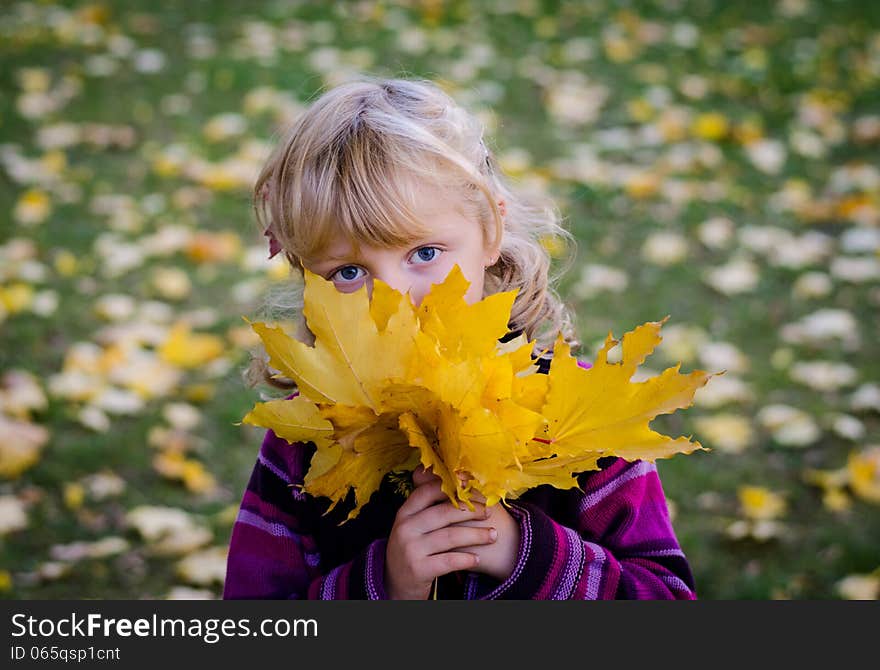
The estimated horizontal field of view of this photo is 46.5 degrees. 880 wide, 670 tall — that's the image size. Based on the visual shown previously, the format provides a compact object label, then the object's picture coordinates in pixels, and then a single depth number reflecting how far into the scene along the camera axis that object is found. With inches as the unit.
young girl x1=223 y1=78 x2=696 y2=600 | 55.2
